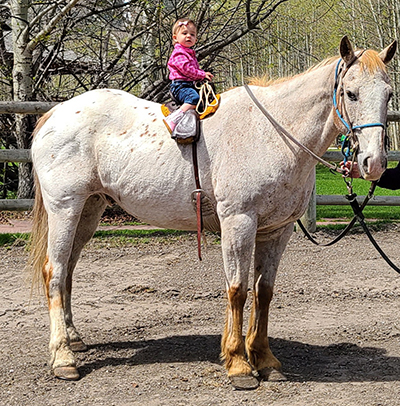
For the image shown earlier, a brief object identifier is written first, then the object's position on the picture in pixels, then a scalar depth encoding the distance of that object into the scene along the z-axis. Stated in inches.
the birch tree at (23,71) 326.2
